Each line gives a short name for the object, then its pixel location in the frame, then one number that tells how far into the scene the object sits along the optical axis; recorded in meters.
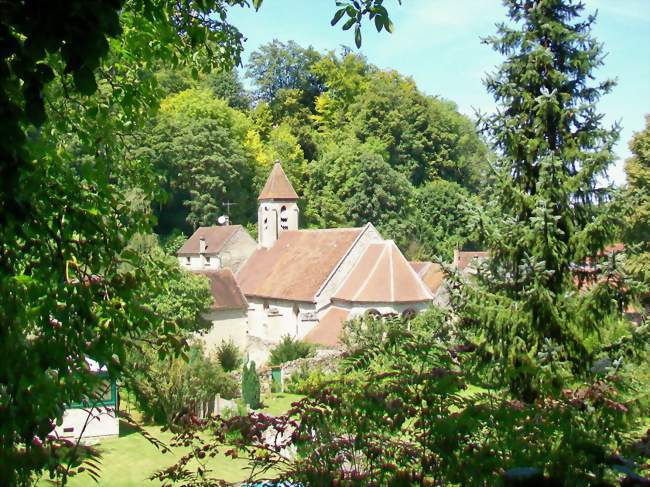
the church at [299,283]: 30.95
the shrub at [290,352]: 28.70
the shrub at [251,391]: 22.42
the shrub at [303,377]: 23.00
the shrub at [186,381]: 19.02
